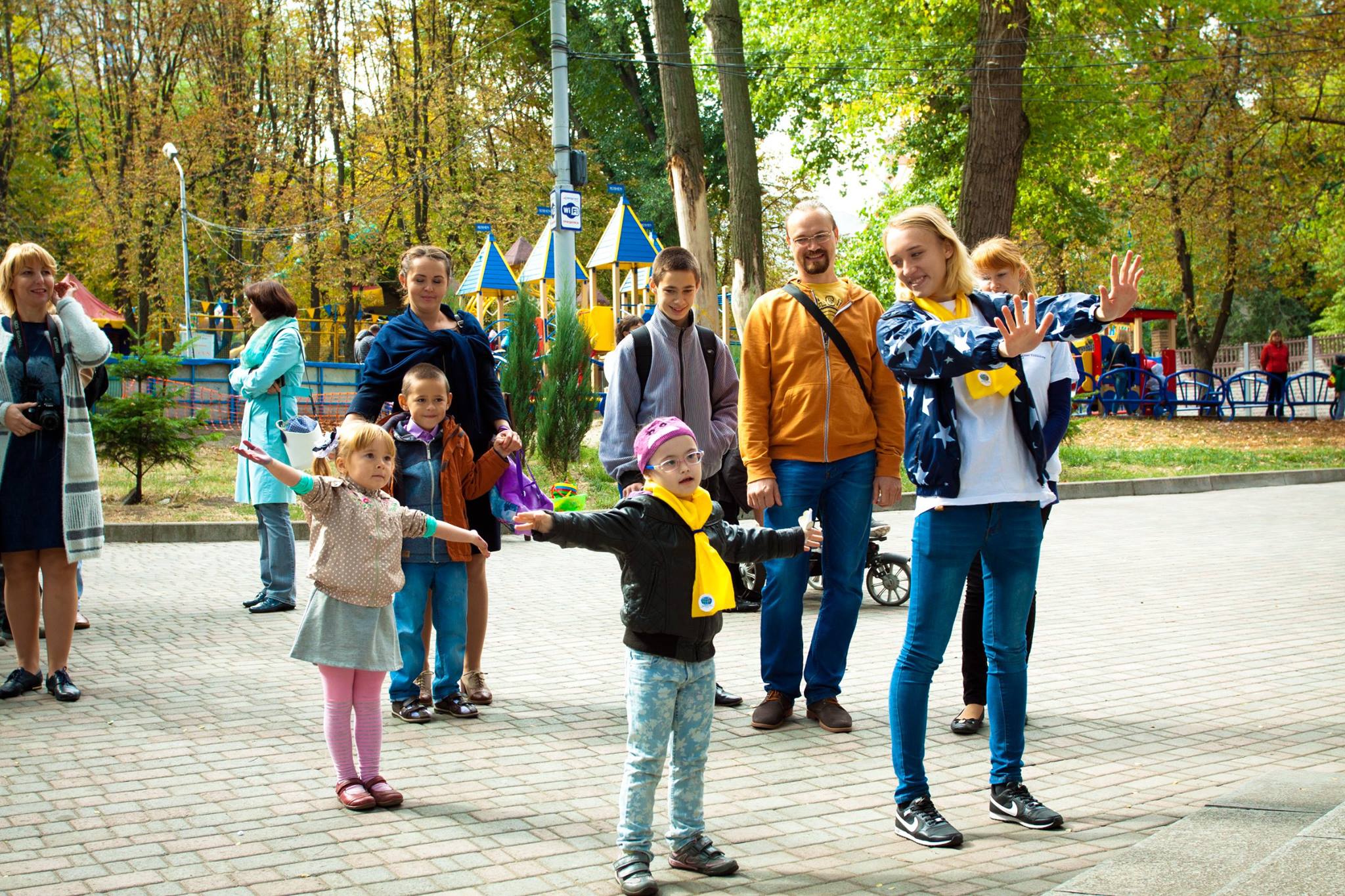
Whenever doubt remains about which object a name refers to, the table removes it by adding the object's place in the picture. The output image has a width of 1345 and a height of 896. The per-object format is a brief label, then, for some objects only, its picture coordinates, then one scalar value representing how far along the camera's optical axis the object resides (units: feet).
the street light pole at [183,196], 111.45
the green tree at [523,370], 51.39
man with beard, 17.87
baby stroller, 28.40
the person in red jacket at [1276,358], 100.32
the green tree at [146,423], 44.09
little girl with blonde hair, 14.55
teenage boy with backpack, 18.80
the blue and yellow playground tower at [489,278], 96.63
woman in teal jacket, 27.91
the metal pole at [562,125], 55.06
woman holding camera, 19.60
